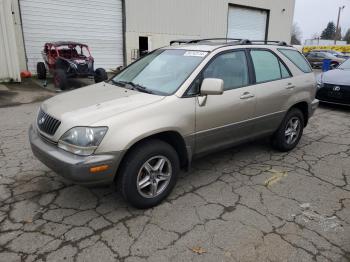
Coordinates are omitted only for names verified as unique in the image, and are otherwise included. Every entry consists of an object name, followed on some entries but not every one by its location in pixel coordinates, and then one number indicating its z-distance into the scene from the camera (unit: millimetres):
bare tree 80312
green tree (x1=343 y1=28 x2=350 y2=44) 81706
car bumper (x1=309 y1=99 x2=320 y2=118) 5117
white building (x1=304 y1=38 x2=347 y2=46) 56781
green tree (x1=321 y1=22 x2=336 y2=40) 92562
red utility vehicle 10193
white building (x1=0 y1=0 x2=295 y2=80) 11781
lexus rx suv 2826
